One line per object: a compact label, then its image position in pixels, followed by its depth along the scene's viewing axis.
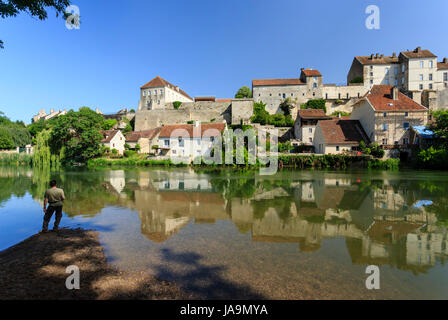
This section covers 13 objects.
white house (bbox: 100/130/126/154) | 43.75
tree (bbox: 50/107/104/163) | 39.09
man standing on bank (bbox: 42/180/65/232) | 6.94
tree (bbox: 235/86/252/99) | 62.28
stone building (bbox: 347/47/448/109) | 44.56
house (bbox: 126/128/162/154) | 45.56
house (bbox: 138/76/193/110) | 58.25
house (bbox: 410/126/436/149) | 30.16
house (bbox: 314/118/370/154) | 33.72
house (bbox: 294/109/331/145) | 39.75
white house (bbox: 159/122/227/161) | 39.31
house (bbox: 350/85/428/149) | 32.16
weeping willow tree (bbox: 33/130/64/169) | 37.41
